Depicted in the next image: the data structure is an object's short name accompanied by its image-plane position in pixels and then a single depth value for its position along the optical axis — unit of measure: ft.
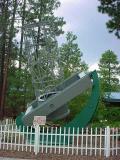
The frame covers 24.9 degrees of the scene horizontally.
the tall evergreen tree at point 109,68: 118.94
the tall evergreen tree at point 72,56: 80.22
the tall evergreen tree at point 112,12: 38.41
